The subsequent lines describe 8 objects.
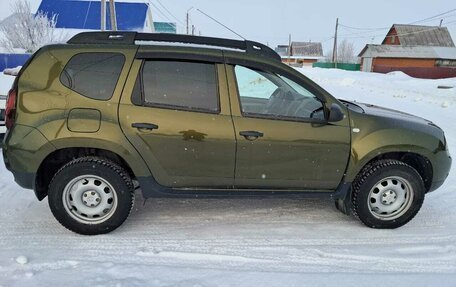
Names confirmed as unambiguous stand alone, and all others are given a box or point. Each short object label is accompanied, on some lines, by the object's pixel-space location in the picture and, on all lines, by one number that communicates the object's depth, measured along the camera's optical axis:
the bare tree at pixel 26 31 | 34.12
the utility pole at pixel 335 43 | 59.25
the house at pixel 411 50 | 52.25
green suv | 3.48
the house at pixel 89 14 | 38.94
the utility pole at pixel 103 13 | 21.85
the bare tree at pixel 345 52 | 103.54
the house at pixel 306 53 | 94.44
